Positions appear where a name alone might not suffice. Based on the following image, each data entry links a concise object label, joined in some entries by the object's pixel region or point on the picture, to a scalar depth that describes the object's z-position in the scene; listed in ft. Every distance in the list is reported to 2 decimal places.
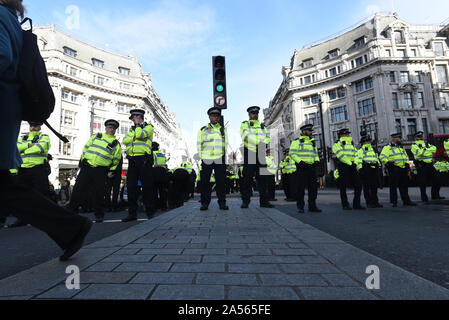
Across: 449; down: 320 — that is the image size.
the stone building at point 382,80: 114.73
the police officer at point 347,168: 20.56
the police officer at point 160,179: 23.56
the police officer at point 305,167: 18.90
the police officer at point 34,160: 16.14
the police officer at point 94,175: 16.10
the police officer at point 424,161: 23.89
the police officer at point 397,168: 21.75
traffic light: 21.21
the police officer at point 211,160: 18.80
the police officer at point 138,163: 15.61
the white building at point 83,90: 110.11
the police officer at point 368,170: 21.68
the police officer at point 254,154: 20.08
